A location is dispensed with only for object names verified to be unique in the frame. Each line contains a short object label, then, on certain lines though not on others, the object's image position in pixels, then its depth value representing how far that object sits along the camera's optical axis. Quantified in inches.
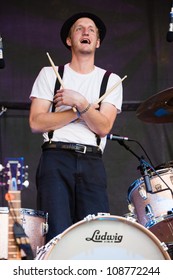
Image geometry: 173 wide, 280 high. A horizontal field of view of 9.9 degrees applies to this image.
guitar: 175.4
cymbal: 273.0
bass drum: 192.4
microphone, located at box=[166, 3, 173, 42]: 259.2
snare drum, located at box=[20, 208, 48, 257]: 238.1
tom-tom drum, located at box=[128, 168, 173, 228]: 269.4
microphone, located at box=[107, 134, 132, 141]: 266.0
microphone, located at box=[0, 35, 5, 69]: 248.0
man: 240.1
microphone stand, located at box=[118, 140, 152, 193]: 260.3
